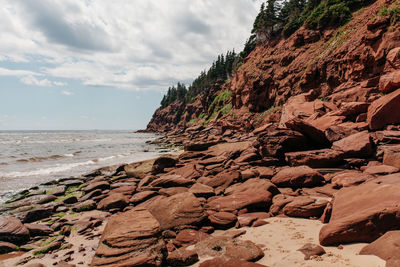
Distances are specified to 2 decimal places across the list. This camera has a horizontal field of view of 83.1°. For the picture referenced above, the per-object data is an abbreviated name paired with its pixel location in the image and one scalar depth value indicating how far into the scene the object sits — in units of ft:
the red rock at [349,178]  25.02
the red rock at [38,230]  26.96
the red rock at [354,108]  46.50
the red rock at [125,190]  40.87
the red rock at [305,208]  21.33
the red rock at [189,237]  20.34
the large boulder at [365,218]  14.64
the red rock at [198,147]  63.41
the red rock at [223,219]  22.82
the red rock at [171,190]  34.86
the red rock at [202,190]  32.21
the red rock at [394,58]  52.06
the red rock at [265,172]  33.89
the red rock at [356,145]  33.01
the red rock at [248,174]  35.36
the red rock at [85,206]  35.37
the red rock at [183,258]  16.63
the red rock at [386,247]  12.03
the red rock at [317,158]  32.68
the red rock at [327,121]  47.95
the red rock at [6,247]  22.95
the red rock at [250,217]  22.53
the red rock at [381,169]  25.77
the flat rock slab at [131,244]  16.31
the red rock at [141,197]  35.16
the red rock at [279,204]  23.88
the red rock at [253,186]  27.94
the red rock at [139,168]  53.47
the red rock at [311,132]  39.60
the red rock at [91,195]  40.73
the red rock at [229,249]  16.21
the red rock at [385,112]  37.68
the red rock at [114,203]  34.78
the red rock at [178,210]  23.45
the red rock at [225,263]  14.24
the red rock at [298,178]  28.34
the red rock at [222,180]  34.83
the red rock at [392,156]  27.64
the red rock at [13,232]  25.03
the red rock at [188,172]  43.85
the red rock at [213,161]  49.64
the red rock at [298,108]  62.23
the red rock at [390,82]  41.52
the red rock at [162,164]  53.31
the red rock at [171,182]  38.83
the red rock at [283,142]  39.17
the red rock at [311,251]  14.51
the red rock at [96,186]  45.01
